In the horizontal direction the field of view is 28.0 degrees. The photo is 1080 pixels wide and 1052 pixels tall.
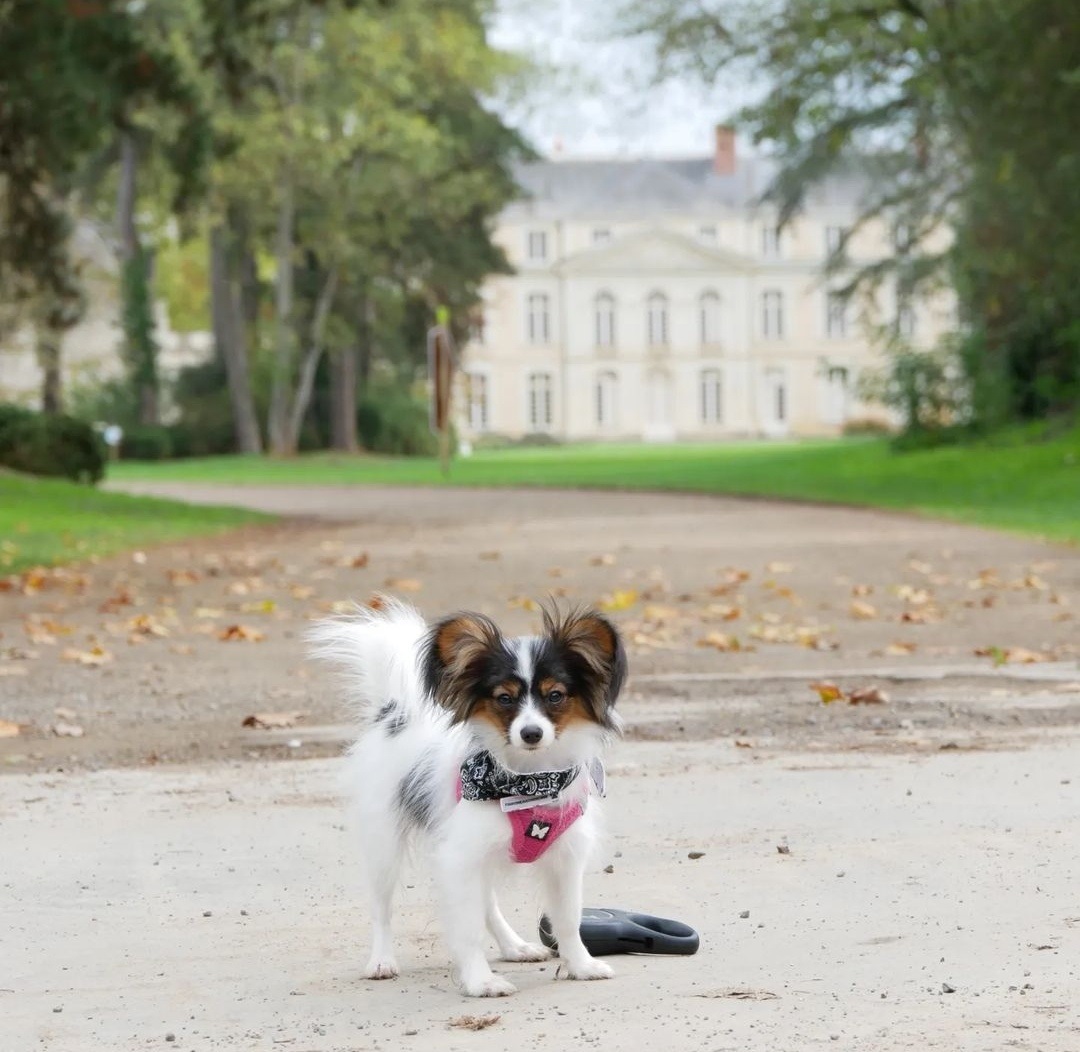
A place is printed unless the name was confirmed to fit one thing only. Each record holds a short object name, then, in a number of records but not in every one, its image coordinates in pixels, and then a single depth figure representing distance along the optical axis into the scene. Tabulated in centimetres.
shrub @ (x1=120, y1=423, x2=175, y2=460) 6988
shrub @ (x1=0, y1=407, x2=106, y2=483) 4059
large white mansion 12056
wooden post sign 4762
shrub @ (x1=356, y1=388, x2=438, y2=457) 7181
